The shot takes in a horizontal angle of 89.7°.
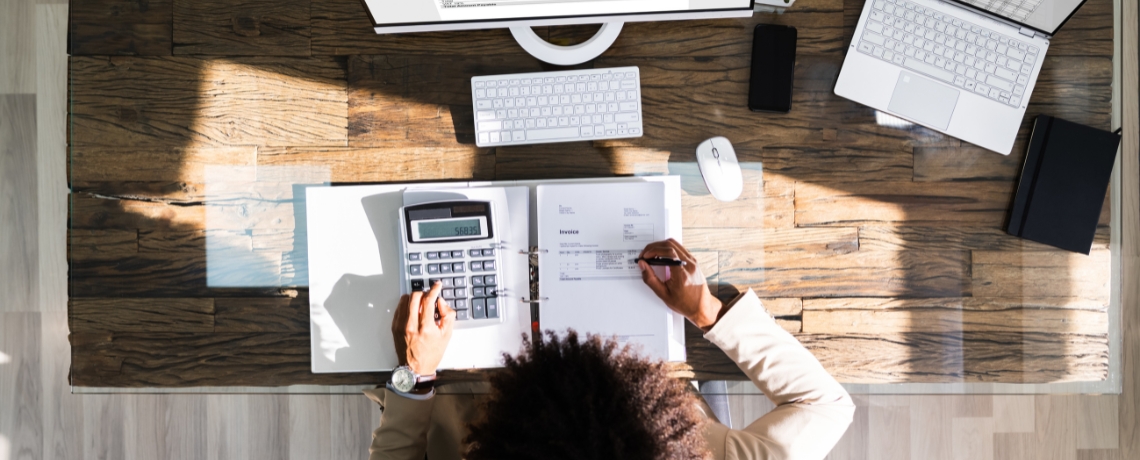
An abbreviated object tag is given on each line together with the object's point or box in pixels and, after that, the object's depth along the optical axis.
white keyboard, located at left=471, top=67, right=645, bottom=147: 1.09
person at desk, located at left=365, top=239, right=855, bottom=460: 0.82
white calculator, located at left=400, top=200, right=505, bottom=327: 1.06
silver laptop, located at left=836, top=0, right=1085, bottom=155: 1.08
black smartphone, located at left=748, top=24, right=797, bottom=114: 1.10
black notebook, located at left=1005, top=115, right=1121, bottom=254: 1.08
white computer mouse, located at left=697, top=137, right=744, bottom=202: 1.10
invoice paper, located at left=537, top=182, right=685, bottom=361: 1.08
